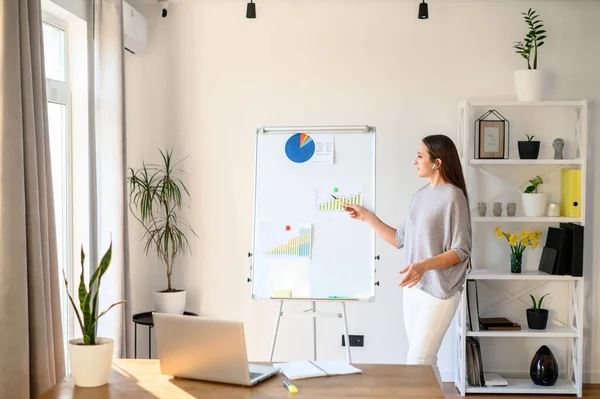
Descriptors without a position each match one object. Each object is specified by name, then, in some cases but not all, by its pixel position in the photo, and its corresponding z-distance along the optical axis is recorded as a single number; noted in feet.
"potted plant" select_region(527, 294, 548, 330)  15.52
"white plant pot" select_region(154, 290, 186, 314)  15.49
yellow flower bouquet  15.44
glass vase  15.52
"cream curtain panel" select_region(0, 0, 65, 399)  9.24
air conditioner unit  14.55
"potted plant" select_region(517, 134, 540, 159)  15.46
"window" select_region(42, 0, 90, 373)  13.34
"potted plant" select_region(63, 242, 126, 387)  7.82
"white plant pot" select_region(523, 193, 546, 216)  15.34
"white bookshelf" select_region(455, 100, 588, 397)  15.23
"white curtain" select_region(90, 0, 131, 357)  13.64
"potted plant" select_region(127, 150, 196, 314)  15.57
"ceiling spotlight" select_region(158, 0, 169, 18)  15.99
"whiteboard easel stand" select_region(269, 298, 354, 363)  13.20
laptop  7.71
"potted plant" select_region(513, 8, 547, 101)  15.14
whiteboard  13.82
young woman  10.99
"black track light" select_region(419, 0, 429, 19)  15.21
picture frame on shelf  15.66
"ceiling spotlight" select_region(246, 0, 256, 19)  15.23
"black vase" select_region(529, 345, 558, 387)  15.34
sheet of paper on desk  8.21
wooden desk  7.58
